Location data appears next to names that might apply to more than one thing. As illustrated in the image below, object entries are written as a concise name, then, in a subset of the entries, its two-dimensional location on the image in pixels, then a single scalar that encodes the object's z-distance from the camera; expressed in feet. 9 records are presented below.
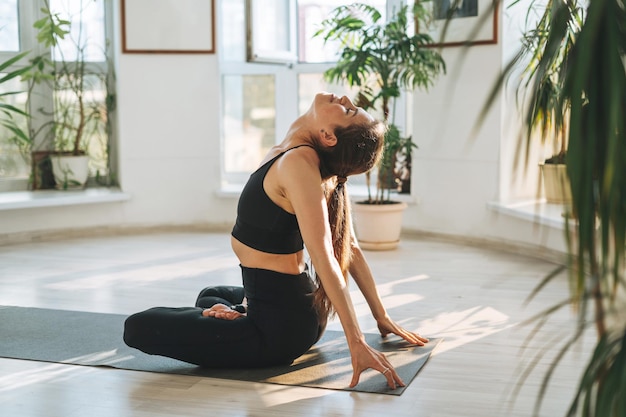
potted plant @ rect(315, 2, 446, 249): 15.85
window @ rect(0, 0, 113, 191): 18.78
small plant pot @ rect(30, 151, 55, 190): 18.94
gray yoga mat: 8.63
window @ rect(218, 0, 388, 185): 19.62
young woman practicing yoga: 8.48
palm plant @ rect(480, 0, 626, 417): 2.60
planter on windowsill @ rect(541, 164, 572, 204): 15.66
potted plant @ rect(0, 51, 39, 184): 18.57
